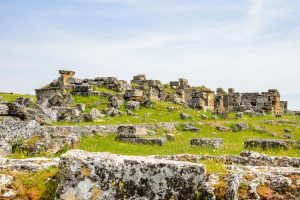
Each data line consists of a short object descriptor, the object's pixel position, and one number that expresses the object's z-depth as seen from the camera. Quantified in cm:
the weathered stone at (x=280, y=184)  714
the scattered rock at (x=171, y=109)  4036
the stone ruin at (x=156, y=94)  4138
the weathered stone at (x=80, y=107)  3631
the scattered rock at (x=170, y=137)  2782
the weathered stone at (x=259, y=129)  3491
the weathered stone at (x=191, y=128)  3347
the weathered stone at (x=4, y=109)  2413
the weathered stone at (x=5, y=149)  1633
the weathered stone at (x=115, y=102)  3848
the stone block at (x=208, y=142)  2408
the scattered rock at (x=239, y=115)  4500
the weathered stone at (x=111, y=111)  3596
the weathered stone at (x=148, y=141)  2489
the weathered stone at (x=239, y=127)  3519
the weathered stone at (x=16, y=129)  1787
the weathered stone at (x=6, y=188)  663
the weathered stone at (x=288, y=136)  3278
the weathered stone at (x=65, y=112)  3381
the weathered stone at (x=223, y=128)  3449
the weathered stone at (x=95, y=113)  3360
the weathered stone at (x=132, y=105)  3884
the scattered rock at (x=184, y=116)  3862
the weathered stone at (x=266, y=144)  2202
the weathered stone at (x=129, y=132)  2675
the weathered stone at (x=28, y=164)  752
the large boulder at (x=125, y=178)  642
